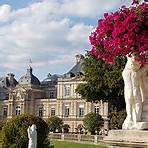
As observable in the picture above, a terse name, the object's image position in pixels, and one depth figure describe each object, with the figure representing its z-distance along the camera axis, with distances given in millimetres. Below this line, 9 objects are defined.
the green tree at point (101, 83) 44250
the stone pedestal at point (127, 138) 7023
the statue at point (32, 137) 20562
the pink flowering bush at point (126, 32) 7324
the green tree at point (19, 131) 28828
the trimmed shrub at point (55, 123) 77138
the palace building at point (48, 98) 86062
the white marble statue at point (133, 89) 7699
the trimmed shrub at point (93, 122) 67250
